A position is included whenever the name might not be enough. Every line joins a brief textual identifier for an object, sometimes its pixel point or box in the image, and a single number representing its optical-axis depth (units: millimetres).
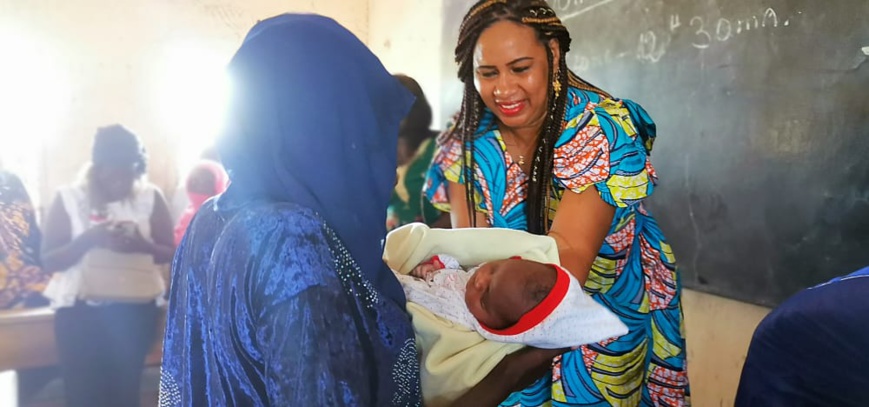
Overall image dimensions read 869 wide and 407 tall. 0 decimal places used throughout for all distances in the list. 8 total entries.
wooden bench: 3262
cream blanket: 1224
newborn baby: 1197
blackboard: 1766
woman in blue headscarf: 885
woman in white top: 3094
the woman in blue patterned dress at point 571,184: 1450
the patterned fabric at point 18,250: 2426
